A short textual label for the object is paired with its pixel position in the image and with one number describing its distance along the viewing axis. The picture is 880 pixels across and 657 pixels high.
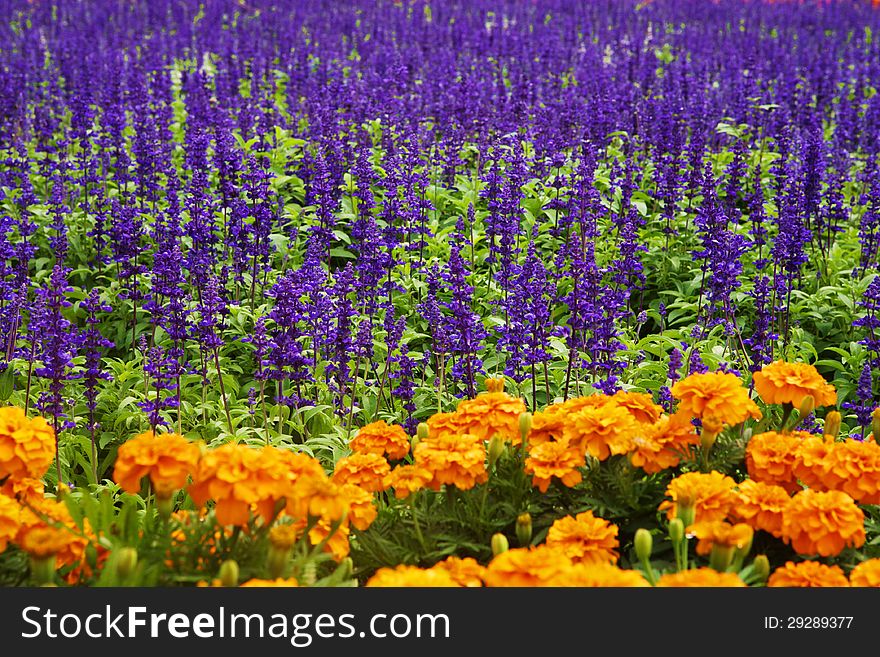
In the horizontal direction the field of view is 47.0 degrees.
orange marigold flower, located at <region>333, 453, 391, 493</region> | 3.34
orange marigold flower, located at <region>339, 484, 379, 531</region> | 3.11
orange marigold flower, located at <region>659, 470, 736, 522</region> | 2.93
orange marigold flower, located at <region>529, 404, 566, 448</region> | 3.49
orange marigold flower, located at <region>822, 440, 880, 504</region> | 3.08
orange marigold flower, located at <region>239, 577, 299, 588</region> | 2.44
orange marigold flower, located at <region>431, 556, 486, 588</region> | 2.65
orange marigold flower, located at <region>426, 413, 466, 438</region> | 3.47
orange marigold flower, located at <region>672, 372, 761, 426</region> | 3.26
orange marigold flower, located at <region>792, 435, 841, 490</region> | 3.11
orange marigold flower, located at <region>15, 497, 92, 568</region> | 2.57
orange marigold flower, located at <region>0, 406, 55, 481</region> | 3.12
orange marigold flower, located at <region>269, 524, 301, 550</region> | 2.57
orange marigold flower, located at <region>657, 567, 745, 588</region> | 2.42
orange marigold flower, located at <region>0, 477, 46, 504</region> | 3.20
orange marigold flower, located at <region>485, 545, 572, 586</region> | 2.45
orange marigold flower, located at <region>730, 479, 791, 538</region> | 2.95
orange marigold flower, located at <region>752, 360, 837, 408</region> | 3.50
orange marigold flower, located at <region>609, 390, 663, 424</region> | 3.53
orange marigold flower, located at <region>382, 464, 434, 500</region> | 3.18
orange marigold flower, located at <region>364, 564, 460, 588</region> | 2.44
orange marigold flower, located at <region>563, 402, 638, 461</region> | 3.22
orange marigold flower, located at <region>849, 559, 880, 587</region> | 2.64
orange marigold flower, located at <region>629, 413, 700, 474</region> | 3.23
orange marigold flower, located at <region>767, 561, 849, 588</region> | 2.69
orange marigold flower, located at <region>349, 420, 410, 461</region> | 3.53
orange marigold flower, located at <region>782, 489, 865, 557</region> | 2.84
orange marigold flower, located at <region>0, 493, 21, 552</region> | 2.80
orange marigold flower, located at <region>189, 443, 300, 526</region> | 2.62
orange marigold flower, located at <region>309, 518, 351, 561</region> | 2.93
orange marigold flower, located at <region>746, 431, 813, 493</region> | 3.17
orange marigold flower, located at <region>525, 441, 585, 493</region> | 3.21
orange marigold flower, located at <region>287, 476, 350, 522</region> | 2.70
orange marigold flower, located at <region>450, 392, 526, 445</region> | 3.43
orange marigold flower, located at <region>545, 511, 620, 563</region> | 2.85
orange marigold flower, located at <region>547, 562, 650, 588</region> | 2.41
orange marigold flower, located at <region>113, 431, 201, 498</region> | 2.77
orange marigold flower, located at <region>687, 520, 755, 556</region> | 2.68
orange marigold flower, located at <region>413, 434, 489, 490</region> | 3.15
